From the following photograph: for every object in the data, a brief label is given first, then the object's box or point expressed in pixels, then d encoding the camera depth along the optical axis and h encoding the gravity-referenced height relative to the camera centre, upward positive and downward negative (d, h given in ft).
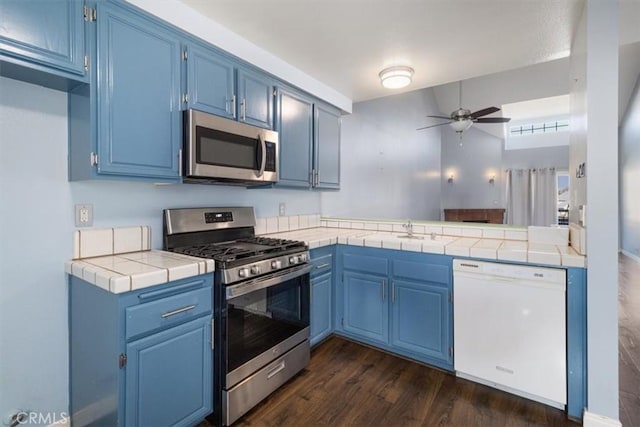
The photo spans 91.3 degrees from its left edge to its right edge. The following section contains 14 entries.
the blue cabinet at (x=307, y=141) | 8.32 +2.06
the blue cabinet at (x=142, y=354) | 4.38 -2.17
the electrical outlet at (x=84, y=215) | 5.38 -0.06
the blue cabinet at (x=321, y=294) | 7.97 -2.17
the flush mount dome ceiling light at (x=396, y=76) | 8.59 +3.79
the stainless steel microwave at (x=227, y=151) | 5.94 +1.28
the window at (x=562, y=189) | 29.19 +2.04
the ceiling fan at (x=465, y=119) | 17.54 +5.23
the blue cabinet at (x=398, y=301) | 7.08 -2.23
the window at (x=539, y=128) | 29.04 +7.93
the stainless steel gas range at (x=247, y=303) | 5.40 -1.81
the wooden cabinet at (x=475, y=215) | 28.84 -0.40
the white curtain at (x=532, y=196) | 29.22 +1.36
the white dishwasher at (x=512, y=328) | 5.83 -2.34
